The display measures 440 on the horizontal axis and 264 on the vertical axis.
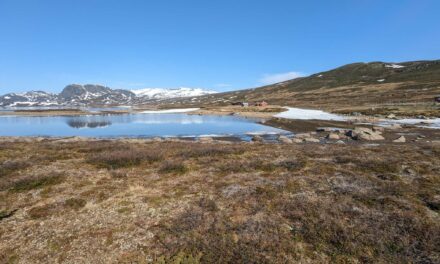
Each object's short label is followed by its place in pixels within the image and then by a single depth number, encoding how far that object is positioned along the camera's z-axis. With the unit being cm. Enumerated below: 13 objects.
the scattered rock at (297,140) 4863
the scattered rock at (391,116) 8467
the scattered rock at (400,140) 4572
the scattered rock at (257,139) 5213
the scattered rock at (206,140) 5020
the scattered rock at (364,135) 4956
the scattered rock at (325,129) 6319
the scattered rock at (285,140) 4816
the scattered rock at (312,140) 4842
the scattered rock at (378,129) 5954
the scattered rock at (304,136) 5346
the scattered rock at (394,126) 6341
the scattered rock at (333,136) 5262
